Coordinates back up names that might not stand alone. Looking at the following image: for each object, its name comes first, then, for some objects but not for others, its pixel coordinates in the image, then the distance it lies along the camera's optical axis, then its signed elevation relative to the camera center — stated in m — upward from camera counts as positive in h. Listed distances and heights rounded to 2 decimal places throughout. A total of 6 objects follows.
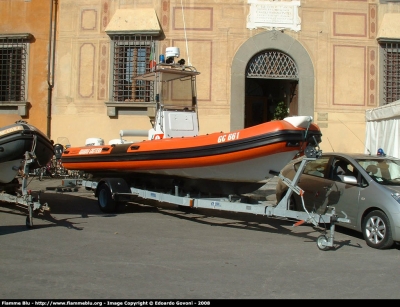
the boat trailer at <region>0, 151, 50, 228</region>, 7.79 -0.71
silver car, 6.82 -0.48
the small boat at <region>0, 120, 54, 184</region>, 8.44 +0.11
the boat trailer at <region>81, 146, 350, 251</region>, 6.83 -0.71
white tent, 12.01 +0.81
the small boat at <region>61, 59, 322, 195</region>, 7.13 +0.10
